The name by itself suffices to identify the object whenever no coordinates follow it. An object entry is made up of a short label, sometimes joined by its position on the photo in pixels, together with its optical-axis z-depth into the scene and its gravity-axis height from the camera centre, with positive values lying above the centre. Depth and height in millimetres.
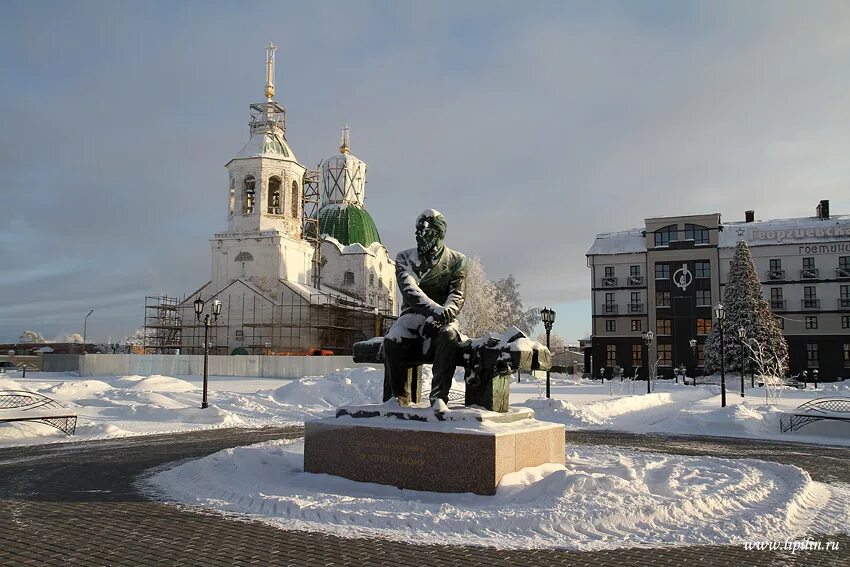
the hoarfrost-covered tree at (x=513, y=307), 72750 +4418
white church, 52625 +6314
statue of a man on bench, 8812 +479
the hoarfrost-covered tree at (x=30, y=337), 110625 +1031
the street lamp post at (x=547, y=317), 24531 +1142
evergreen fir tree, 46688 +2355
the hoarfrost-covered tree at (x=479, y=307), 65250 +3995
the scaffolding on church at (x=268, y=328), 52000 +1340
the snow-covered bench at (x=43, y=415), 14531 -1540
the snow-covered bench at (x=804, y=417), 17073 -1668
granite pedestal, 7695 -1167
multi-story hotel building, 58562 +5707
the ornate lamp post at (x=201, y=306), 21425 +1198
